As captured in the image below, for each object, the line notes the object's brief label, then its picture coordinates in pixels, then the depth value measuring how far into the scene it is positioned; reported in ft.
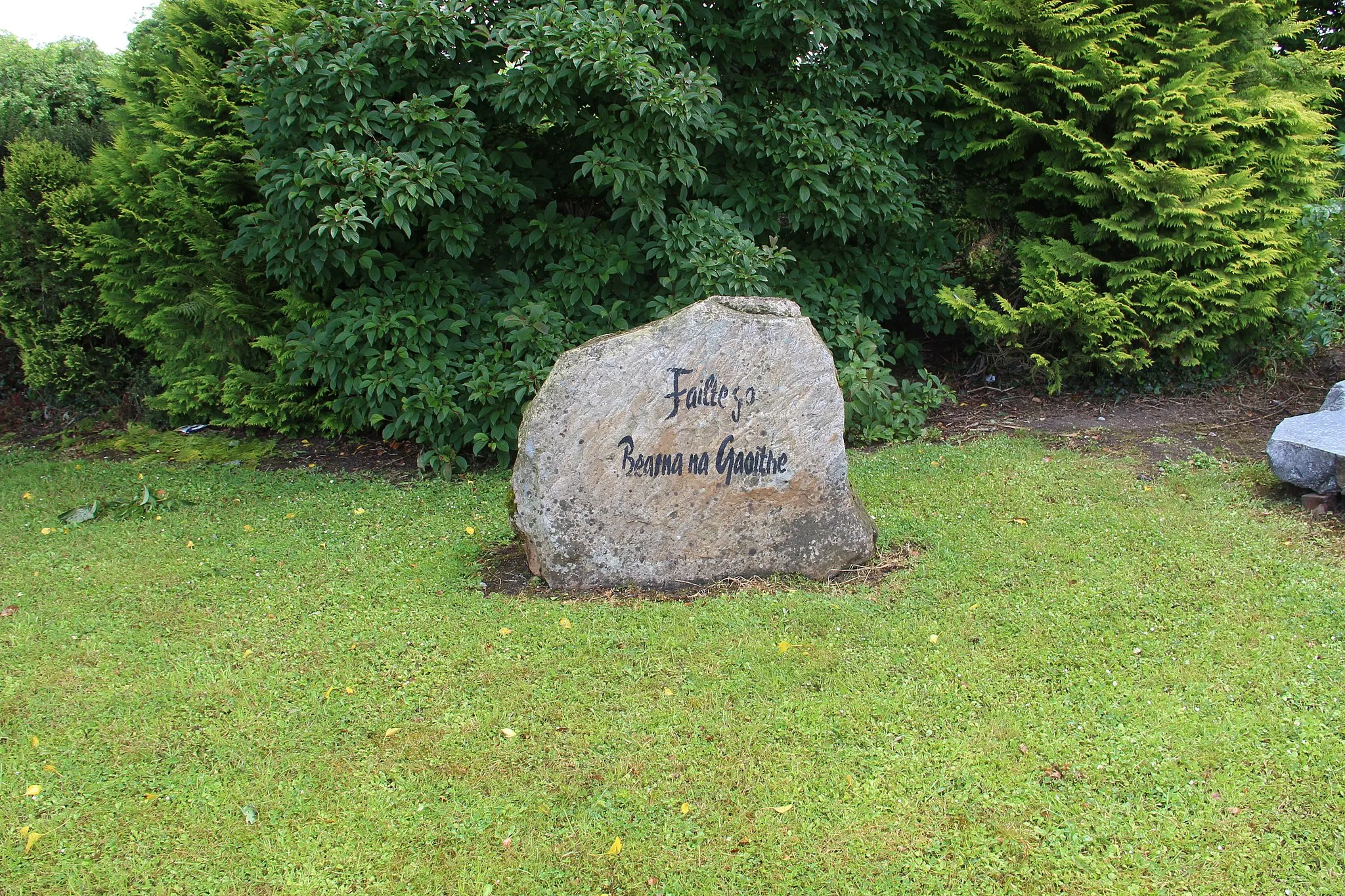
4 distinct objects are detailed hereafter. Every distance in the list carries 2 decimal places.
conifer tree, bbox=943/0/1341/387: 23.59
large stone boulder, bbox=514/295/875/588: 15.57
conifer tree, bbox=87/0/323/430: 23.99
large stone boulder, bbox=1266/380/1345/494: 17.60
